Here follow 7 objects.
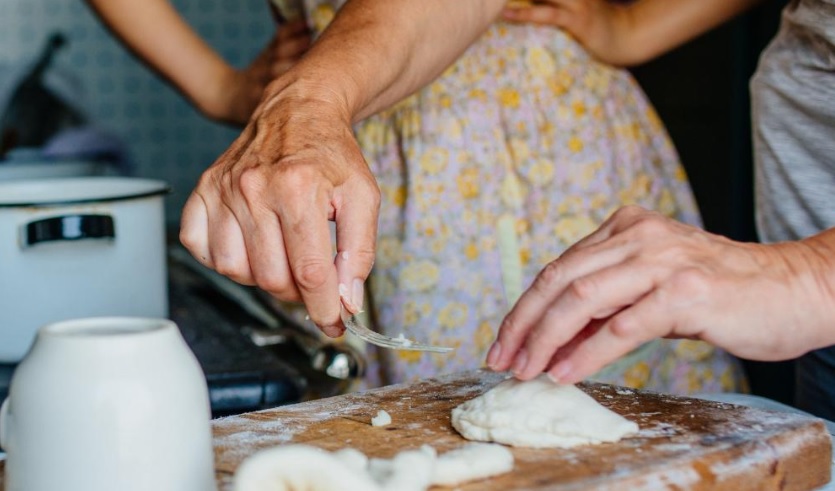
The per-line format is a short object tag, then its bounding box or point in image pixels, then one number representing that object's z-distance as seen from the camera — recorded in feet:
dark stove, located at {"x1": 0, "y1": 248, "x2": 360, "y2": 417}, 4.27
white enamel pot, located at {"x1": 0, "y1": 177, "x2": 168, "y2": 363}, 4.32
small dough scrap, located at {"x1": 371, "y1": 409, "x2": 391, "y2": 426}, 3.30
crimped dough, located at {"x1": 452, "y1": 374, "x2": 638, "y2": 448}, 3.05
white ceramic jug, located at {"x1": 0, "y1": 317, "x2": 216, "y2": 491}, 2.39
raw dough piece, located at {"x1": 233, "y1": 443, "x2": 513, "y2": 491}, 2.40
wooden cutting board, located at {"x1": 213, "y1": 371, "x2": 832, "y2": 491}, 2.80
